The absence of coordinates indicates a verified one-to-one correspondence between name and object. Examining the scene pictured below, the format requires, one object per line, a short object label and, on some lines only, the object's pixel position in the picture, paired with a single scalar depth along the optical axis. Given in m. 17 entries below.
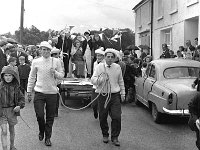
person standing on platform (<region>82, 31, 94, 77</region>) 14.65
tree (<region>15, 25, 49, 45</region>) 76.06
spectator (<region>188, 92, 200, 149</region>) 4.70
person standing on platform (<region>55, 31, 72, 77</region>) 14.66
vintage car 8.12
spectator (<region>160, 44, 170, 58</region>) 16.80
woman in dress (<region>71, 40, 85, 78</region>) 14.56
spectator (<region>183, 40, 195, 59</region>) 12.50
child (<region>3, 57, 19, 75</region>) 10.36
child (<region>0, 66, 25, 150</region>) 6.02
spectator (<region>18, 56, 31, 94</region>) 11.68
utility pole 28.05
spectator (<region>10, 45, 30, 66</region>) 12.57
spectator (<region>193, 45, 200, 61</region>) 12.71
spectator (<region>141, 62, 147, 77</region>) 13.41
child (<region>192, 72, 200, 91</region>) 7.86
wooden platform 10.80
